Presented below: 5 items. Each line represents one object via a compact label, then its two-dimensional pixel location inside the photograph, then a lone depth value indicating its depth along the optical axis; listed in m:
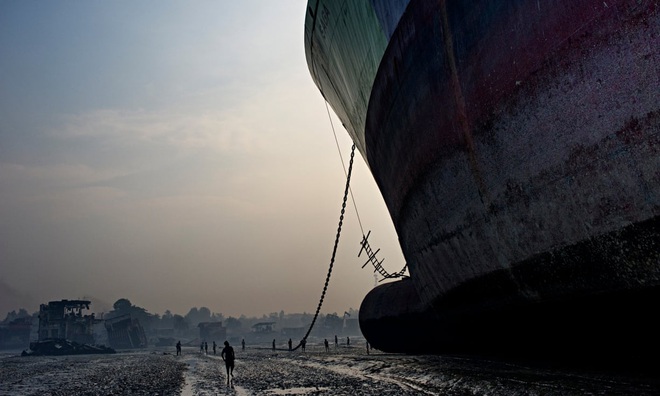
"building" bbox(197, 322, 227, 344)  117.31
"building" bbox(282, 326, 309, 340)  161.12
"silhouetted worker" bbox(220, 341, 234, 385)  13.74
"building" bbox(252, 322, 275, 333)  136.62
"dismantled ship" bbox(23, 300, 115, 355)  69.06
